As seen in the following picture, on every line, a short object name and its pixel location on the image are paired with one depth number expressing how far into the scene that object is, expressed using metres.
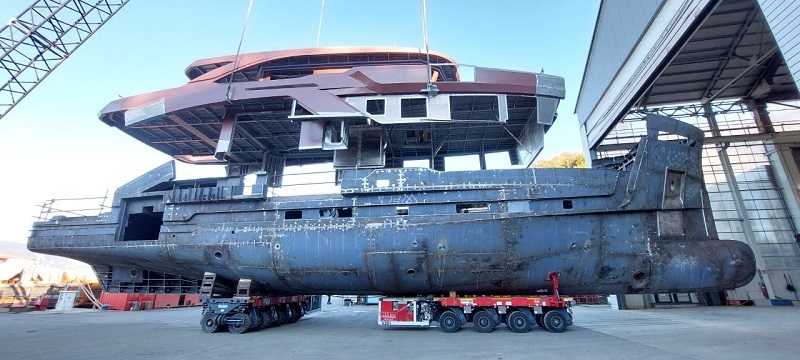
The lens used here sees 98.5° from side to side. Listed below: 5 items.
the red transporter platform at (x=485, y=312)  9.68
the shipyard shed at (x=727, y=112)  13.88
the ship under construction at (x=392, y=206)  9.62
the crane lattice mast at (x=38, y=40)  14.01
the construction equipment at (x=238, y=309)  10.48
